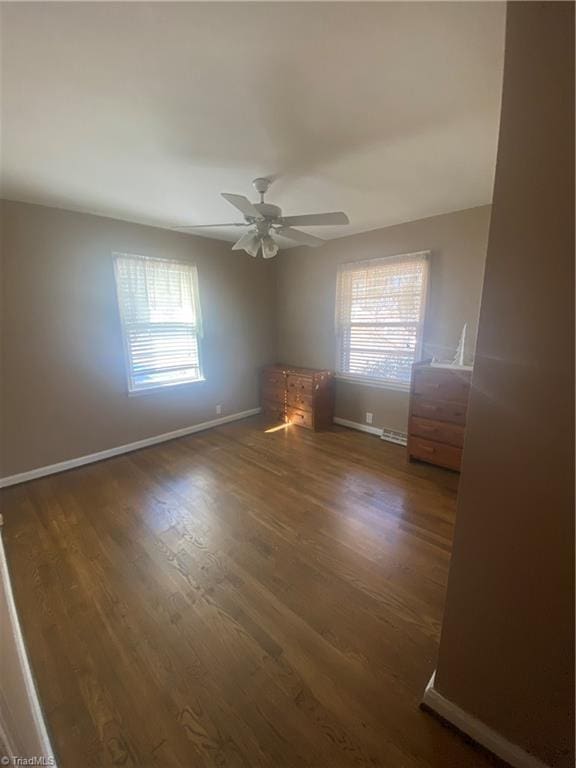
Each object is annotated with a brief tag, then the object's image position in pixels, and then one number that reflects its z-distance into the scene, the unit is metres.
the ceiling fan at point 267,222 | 1.98
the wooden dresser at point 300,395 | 3.88
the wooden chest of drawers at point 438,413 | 2.71
